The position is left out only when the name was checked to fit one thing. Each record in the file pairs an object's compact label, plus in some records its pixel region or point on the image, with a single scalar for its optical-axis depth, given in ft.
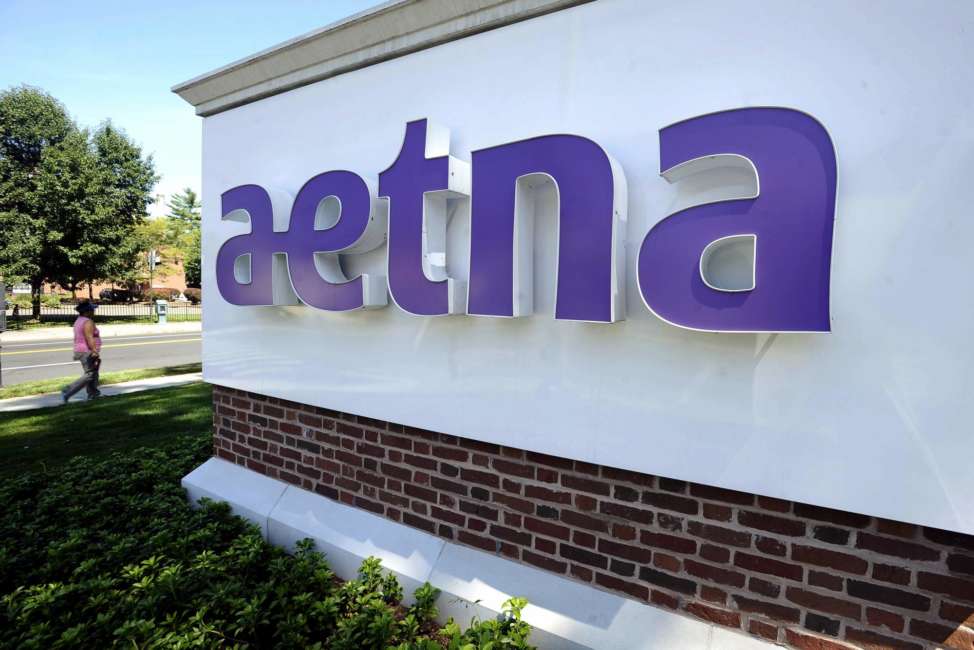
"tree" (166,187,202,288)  133.28
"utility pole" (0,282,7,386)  22.47
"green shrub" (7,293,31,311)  87.38
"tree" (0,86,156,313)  76.64
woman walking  28.86
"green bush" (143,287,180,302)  159.84
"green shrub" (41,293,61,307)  94.68
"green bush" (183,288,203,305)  171.42
